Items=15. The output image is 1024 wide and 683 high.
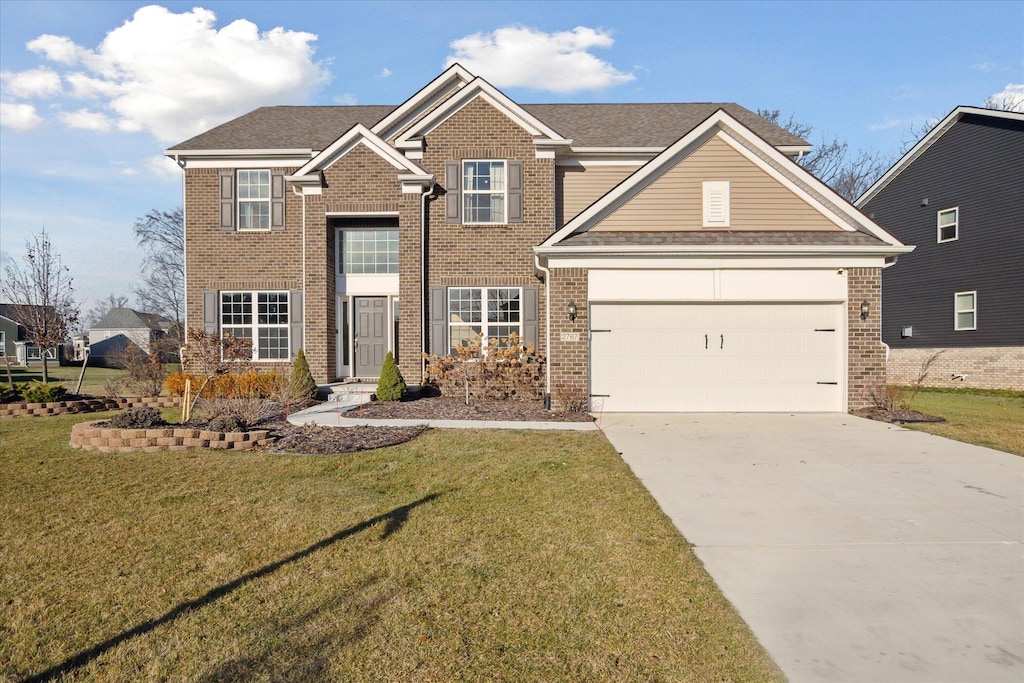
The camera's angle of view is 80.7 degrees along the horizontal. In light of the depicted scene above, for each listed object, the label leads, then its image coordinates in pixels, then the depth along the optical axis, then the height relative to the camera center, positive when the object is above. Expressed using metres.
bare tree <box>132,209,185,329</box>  41.12 +4.93
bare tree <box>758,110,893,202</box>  36.22 +9.78
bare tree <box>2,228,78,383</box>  16.87 +0.79
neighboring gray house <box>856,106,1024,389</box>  19.48 +2.77
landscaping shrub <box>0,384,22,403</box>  13.27 -1.29
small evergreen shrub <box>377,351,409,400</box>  13.05 -1.06
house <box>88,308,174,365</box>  55.91 +1.00
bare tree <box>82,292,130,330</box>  80.56 +3.76
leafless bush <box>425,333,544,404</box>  13.35 -0.85
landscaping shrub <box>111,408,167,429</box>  9.02 -1.26
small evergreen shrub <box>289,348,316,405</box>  12.95 -1.06
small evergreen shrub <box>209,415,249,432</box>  9.26 -1.38
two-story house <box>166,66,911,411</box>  12.02 +1.94
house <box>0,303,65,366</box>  46.84 -0.93
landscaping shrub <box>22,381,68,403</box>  13.04 -1.24
